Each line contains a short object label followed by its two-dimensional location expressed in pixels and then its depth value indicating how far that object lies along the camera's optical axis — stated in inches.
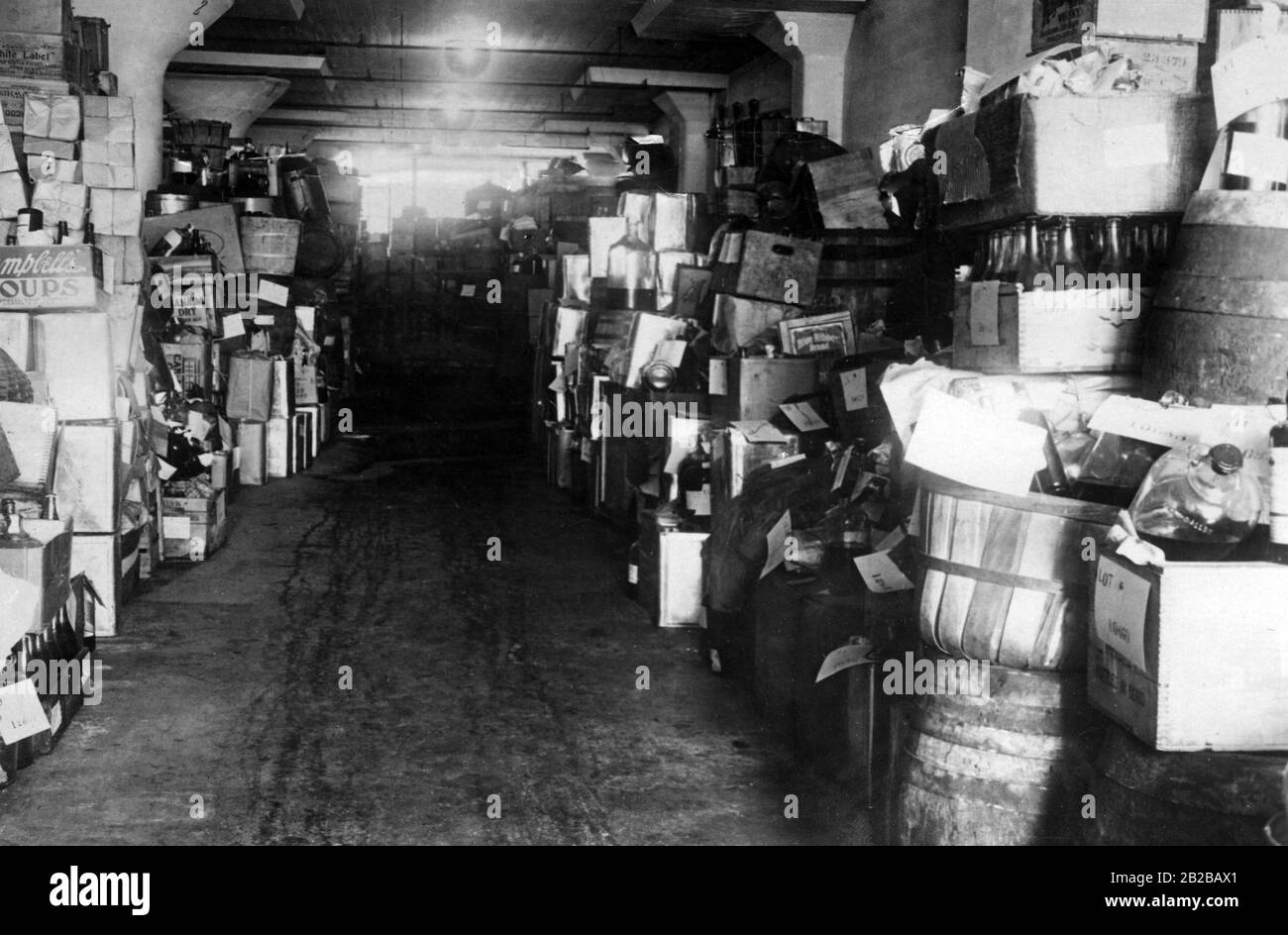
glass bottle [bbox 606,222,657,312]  286.5
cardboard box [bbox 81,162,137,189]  217.5
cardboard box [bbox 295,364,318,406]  367.9
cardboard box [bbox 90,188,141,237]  213.3
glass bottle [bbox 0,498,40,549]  129.4
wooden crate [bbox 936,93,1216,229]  110.7
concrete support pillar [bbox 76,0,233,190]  314.0
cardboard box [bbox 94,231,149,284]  211.6
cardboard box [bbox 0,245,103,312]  166.6
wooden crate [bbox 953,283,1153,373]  115.1
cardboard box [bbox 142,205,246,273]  330.3
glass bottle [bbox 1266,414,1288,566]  82.0
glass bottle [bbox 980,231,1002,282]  124.3
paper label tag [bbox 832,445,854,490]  150.8
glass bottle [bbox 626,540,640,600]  208.2
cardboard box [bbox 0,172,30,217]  199.6
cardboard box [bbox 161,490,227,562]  229.5
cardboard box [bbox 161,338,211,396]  269.3
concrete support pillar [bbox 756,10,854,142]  344.5
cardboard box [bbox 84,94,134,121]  225.1
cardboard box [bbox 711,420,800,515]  174.1
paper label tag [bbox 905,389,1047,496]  99.3
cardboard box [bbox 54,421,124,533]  172.7
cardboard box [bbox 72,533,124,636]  176.4
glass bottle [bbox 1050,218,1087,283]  116.3
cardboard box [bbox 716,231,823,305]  212.7
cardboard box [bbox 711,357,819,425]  191.9
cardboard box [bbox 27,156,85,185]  212.4
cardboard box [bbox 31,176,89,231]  208.5
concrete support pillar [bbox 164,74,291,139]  496.4
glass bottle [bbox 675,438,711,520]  189.6
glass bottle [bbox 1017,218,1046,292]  118.3
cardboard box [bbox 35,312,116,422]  169.8
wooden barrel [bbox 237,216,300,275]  349.7
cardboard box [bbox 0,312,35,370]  161.6
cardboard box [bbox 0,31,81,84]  226.5
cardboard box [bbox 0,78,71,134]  222.2
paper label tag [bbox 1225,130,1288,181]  97.0
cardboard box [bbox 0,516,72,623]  128.1
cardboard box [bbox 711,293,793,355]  213.2
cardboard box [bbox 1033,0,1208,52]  122.0
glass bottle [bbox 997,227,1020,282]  120.9
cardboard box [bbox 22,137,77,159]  218.1
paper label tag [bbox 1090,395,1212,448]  98.6
